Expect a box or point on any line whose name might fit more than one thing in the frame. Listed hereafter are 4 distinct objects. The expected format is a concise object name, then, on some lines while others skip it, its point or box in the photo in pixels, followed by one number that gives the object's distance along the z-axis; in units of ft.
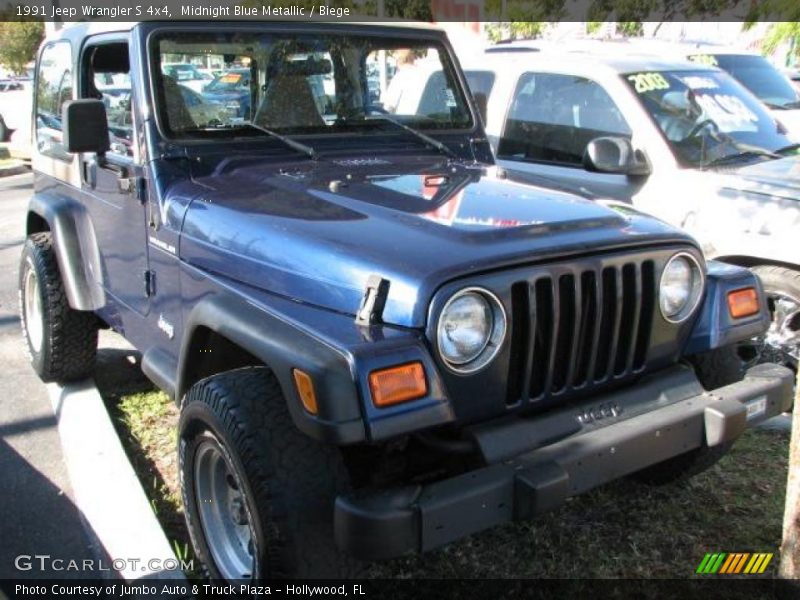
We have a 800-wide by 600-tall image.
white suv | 13.85
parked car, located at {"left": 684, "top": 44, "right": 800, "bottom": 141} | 26.18
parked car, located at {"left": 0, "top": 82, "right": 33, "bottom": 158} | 53.11
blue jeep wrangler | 7.34
